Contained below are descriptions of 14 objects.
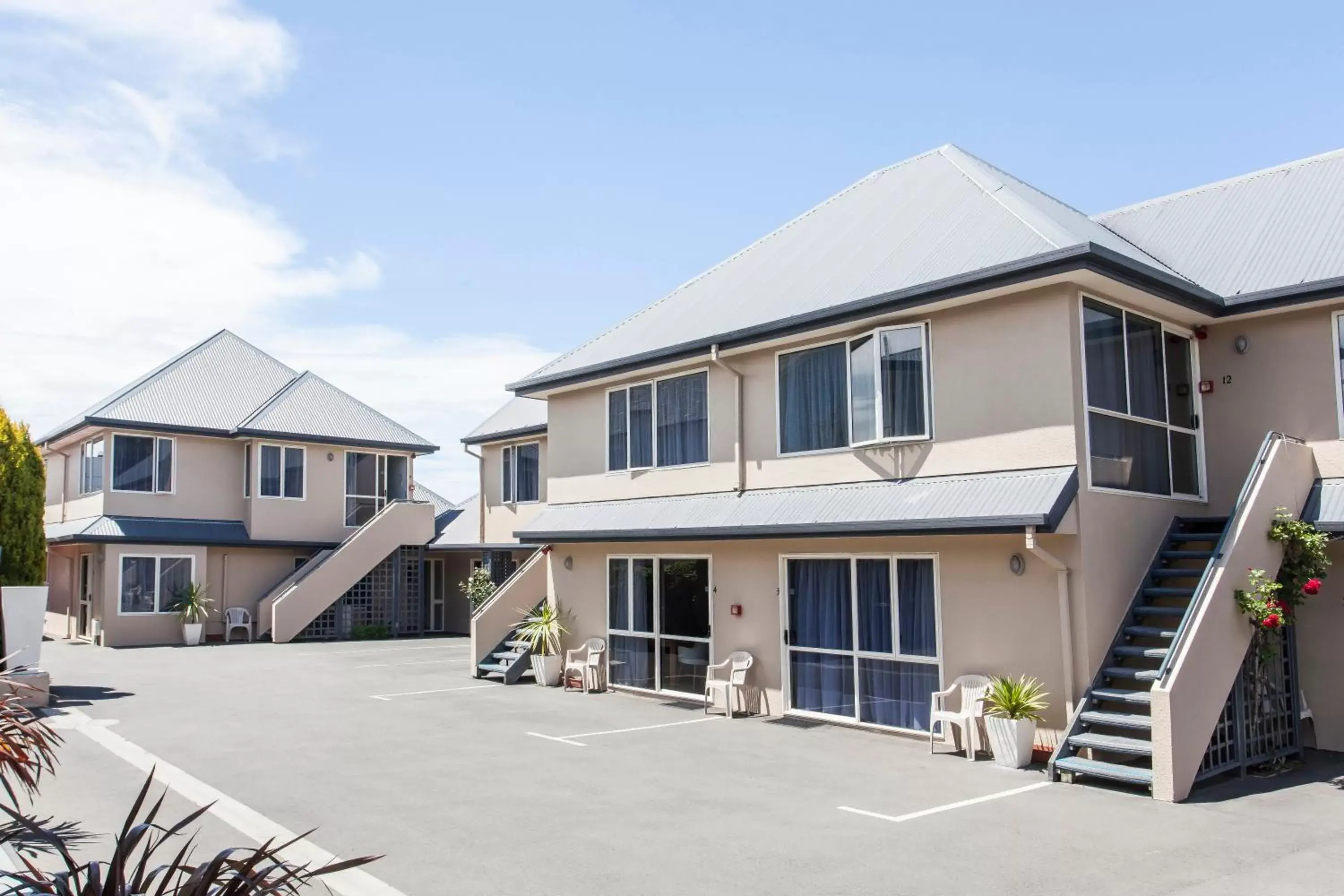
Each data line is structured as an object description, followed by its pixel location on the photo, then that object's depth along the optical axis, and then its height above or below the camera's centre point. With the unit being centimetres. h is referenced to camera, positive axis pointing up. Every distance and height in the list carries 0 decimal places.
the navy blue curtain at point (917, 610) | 1232 -87
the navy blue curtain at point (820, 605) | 1335 -87
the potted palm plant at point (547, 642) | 1775 -172
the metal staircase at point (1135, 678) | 986 -146
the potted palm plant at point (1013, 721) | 1074 -194
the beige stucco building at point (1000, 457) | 1090 +101
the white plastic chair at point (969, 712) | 1134 -197
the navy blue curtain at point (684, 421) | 1570 +188
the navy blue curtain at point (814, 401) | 1366 +190
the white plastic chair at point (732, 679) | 1434 -197
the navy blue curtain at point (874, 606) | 1284 -85
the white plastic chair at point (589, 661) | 1694 -198
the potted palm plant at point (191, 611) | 2575 -154
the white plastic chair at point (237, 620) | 2695 -188
